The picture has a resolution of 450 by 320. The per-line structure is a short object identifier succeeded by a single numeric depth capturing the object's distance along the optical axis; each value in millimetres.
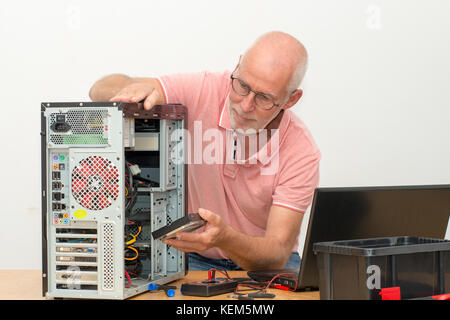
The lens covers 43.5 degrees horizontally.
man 2090
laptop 1560
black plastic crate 1368
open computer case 1562
